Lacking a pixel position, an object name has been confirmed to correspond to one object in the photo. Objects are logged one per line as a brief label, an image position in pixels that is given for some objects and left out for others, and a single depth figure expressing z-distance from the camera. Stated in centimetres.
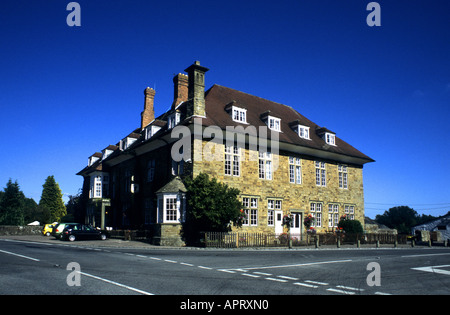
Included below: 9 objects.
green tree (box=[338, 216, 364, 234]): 3316
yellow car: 3953
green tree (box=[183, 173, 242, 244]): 2448
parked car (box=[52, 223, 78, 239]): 3114
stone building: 2681
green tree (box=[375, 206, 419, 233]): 13675
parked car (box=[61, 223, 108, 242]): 2953
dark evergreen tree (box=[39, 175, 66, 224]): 8881
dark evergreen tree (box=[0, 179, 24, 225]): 5525
